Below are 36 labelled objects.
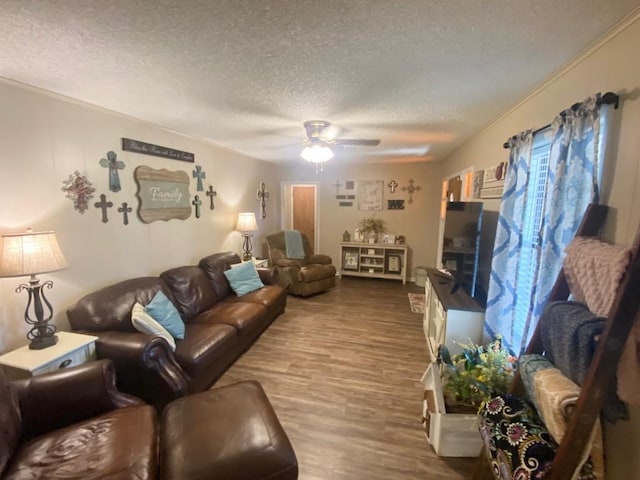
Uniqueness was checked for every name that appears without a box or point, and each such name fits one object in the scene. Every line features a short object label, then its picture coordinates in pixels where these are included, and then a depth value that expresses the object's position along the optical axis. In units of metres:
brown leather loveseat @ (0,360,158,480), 1.20
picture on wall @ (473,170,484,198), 2.94
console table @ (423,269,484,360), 2.38
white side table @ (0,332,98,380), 1.65
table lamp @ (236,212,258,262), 4.34
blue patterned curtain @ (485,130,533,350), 1.92
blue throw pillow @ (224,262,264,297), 3.62
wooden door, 6.80
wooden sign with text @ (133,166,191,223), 2.85
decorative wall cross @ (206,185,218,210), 3.88
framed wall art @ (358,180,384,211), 5.80
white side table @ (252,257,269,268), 4.49
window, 1.89
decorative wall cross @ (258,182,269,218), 5.32
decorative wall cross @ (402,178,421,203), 5.61
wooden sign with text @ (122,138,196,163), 2.67
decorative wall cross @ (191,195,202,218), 3.59
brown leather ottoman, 1.24
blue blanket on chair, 5.13
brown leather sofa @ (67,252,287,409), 1.93
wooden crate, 1.74
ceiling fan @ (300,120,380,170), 2.72
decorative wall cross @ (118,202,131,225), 2.65
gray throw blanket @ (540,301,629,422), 0.98
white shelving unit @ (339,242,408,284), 5.65
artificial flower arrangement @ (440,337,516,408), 1.69
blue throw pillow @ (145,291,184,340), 2.41
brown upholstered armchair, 4.63
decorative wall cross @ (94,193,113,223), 2.46
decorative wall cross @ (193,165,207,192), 3.61
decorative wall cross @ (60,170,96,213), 2.20
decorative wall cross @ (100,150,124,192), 2.50
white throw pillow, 2.15
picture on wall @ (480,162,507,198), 2.38
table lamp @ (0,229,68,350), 1.67
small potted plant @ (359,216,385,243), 5.79
